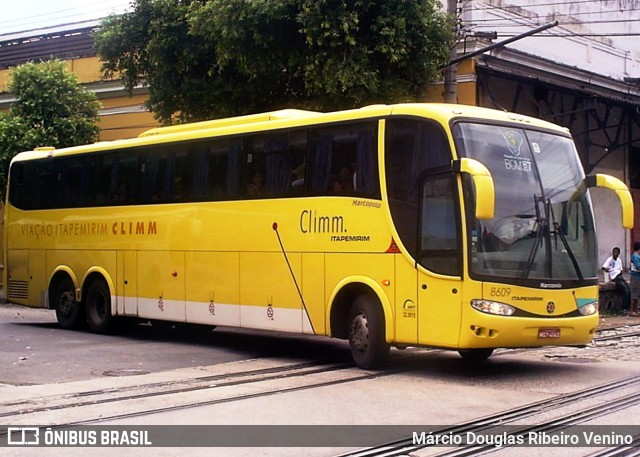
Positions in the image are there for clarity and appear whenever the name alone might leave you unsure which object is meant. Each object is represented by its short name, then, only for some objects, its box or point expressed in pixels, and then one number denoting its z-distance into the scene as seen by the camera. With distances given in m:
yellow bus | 11.40
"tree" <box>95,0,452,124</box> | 19.14
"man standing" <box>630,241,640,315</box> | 22.25
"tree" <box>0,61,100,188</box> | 26.67
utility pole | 18.57
